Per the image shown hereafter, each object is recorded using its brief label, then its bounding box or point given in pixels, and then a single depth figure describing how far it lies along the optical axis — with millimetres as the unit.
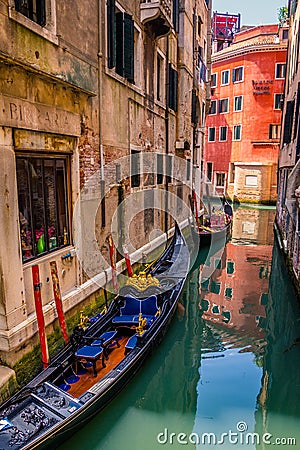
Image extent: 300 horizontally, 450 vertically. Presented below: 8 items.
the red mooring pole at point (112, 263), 5754
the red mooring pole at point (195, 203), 12416
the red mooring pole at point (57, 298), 3998
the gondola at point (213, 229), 11055
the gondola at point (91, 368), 2914
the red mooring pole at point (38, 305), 3688
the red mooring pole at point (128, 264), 6230
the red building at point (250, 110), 19406
